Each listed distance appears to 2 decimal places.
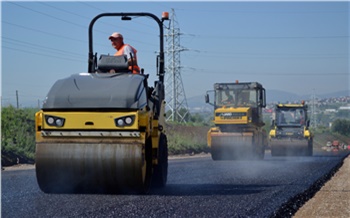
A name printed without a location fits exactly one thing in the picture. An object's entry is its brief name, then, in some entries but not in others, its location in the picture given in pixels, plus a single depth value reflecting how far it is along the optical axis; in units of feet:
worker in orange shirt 31.38
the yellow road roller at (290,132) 90.07
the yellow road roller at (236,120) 70.85
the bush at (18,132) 61.93
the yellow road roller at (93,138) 27.17
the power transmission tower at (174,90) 152.56
